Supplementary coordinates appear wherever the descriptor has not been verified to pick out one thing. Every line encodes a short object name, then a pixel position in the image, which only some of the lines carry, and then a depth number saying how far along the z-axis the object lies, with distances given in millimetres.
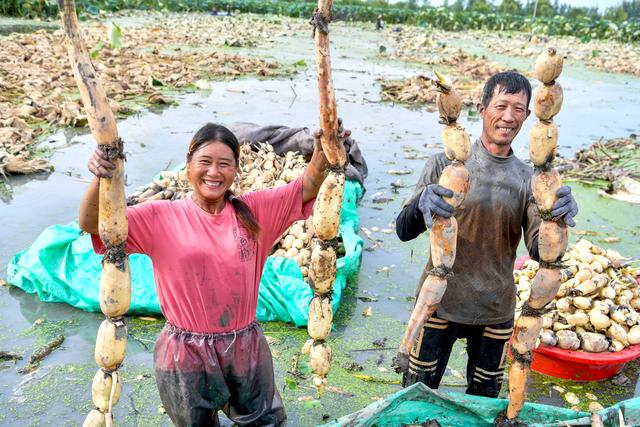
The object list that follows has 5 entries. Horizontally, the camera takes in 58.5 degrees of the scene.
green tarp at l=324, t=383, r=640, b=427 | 2369
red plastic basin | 3129
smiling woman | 2031
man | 2145
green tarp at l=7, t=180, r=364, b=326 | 3779
